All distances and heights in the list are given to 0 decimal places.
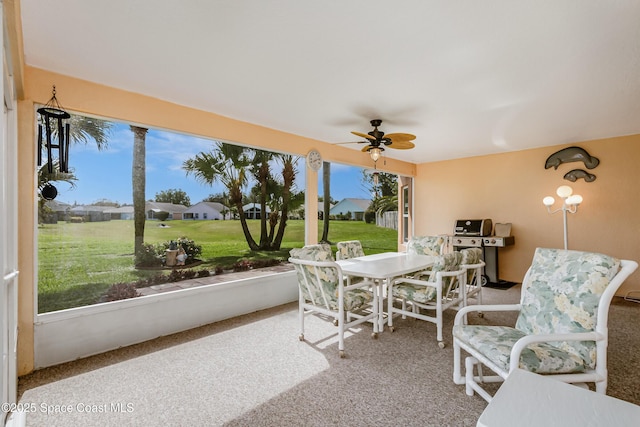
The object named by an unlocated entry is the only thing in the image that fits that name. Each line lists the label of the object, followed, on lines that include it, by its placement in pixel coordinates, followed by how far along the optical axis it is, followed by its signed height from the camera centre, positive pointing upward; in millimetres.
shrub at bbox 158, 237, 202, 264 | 3520 -352
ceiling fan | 3344 +864
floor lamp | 4598 +220
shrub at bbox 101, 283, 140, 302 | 2936 -732
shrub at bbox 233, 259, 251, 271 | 4070 -647
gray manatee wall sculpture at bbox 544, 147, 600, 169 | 4707 +918
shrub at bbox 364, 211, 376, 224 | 6388 -9
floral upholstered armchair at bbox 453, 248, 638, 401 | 1618 -643
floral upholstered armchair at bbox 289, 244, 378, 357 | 2658 -666
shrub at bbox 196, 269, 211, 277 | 3699 -676
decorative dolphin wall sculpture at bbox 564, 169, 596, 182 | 4746 +633
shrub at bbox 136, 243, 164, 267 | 3236 -423
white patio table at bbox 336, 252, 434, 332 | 2879 -522
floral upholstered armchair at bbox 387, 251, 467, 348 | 2928 -767
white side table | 834 -557
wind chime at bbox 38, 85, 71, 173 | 2545 +733
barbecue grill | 5273 -414
